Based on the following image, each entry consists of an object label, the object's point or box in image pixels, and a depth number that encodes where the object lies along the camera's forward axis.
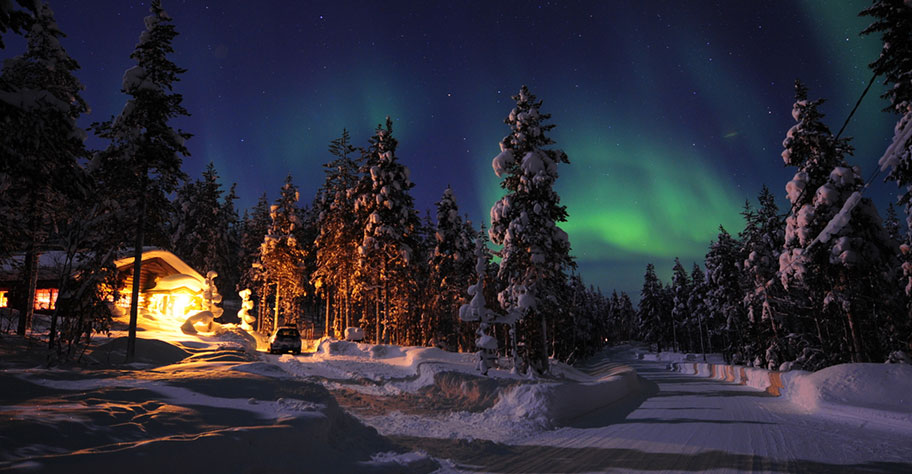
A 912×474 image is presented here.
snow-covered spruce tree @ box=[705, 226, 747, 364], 43.47
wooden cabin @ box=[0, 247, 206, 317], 29.36
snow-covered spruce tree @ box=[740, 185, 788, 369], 32.16
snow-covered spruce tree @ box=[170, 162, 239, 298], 50.97
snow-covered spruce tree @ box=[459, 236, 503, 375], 16.80
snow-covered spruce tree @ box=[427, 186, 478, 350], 38.50
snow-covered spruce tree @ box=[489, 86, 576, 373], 20.28
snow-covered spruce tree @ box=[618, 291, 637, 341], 125.31
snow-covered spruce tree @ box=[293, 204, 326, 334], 61.25
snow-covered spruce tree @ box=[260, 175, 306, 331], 42.19
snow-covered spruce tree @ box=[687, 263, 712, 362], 60.02
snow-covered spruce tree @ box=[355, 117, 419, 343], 30.42
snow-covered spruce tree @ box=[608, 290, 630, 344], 120.44
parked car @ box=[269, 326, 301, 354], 27.92
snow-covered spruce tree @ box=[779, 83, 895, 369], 19.19
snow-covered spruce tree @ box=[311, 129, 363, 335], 35.78
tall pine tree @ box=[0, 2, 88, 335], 5.45
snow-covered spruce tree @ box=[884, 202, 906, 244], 43.01
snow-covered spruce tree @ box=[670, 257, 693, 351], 70.06
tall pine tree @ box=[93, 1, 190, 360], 17.62
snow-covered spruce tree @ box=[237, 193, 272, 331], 56.87
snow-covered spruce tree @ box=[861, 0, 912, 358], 14.93
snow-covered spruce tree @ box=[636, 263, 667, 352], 80.62
